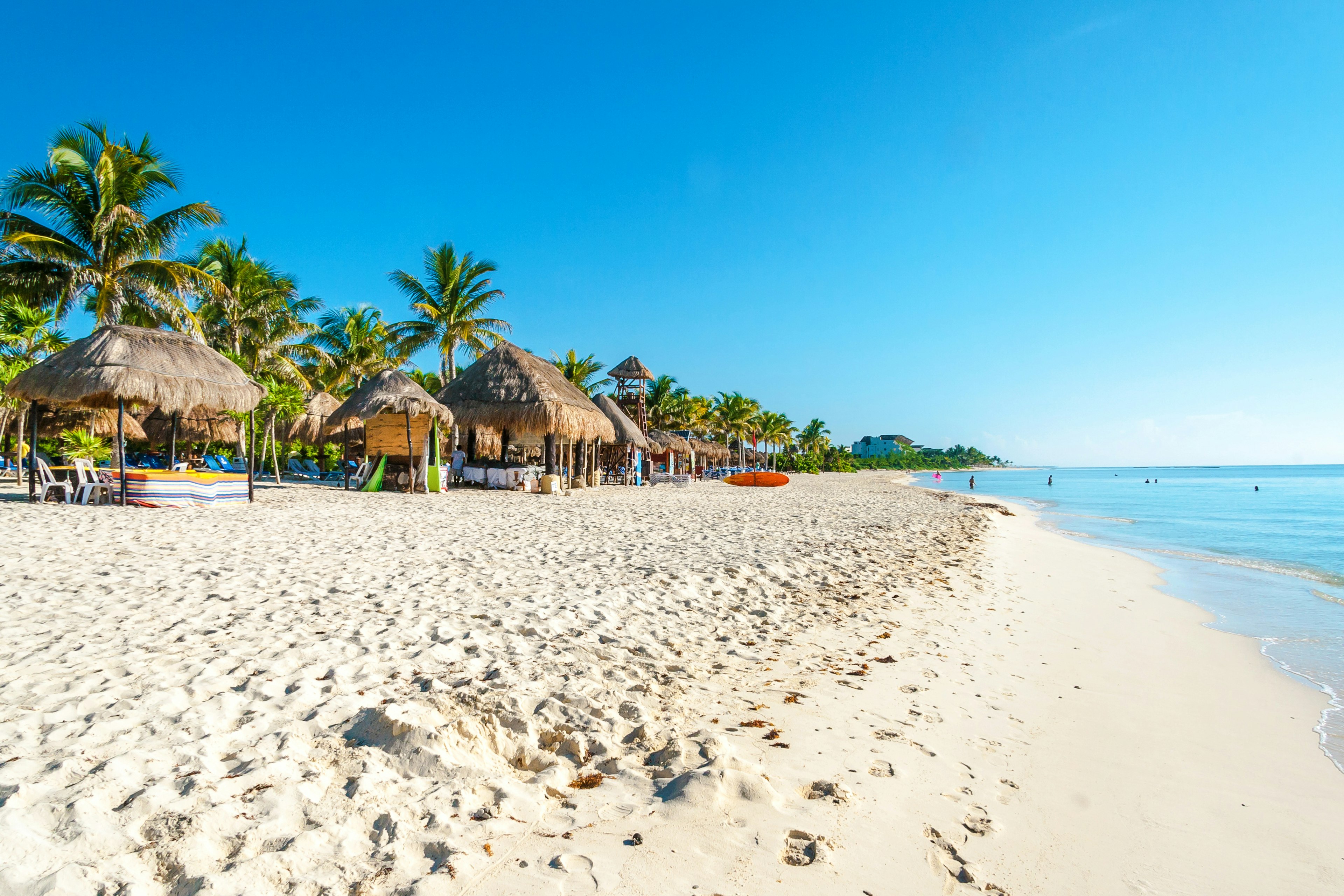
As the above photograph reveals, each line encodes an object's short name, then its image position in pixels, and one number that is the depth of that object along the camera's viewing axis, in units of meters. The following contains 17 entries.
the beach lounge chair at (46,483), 9.95
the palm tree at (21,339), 14.70
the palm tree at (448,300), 21.95
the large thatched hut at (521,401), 16.09
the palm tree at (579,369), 27.91
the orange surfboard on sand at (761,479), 25.14
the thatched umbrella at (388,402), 14.19
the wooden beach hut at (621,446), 23.69
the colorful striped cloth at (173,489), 9.85
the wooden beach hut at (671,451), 31.58
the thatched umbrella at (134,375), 9.66
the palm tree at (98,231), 13.47
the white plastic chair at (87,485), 9.87
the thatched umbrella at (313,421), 23.77
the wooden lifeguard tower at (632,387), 26.45
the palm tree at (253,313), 21.00
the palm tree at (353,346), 26.55
